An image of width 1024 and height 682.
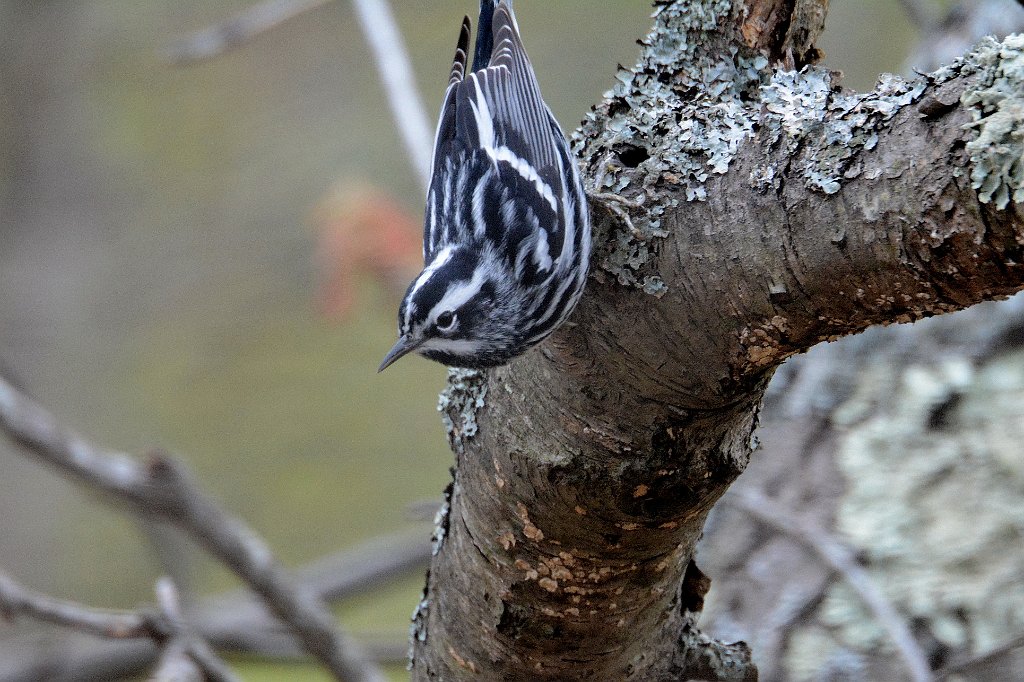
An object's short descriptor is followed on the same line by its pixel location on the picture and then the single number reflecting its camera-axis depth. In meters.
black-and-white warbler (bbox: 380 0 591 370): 3.06
